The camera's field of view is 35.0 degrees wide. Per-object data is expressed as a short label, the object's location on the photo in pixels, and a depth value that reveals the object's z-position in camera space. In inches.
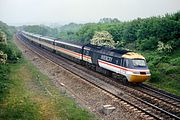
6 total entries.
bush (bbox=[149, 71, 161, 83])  1154.0
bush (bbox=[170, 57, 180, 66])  1255.8
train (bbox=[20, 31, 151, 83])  1015.0
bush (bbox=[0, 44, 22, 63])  1619.3
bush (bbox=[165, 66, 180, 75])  1163.0
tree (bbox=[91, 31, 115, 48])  2044.0
